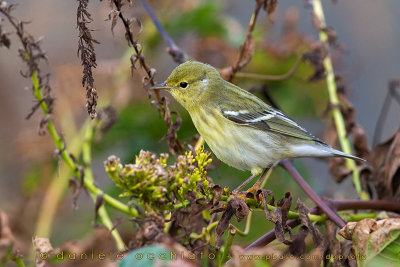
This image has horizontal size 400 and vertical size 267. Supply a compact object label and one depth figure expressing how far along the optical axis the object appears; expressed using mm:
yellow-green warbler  6289
